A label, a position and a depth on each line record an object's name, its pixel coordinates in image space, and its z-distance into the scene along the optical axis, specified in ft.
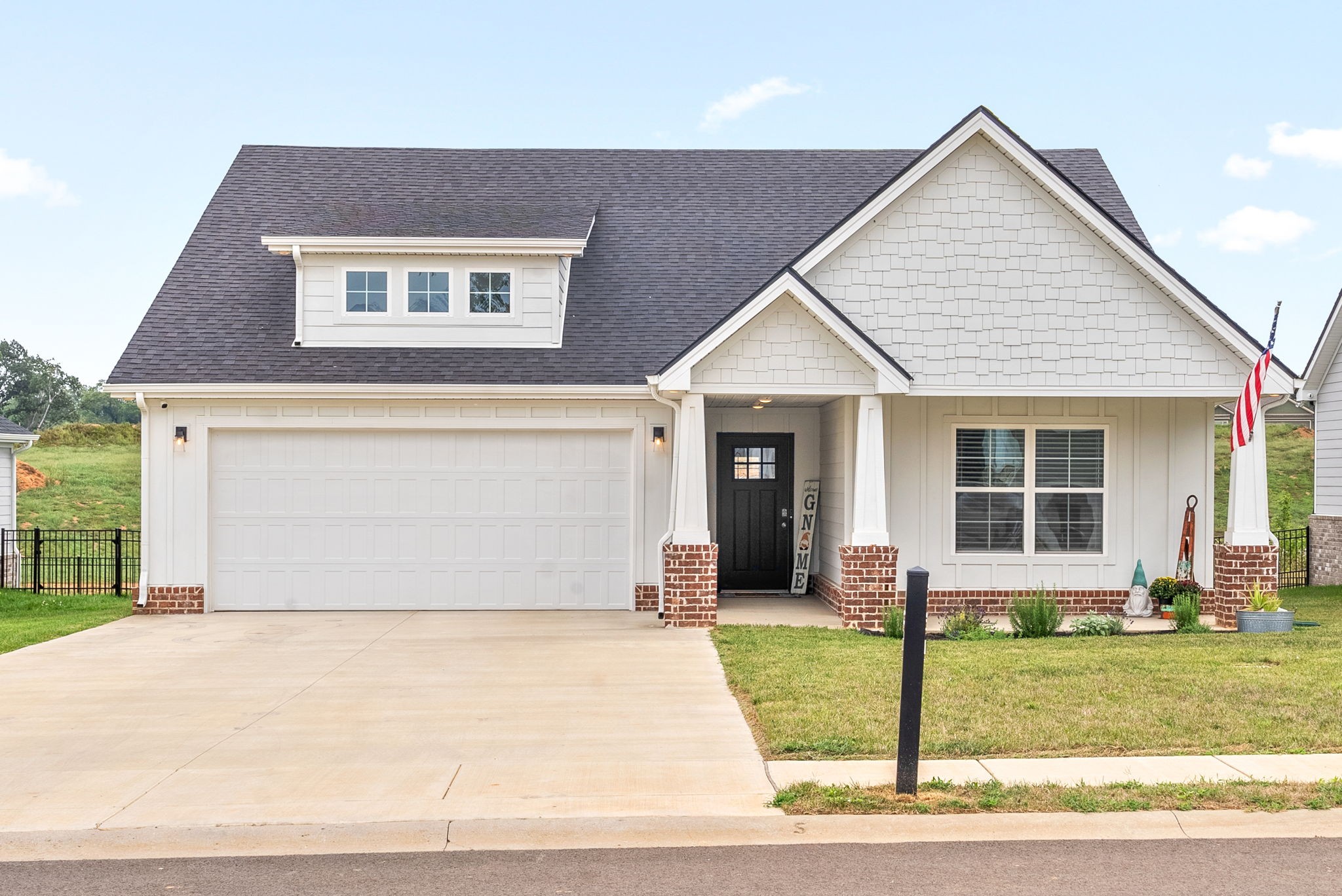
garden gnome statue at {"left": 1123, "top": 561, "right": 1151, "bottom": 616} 44.57
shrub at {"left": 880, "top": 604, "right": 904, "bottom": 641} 39.27
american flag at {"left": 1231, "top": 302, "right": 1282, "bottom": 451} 39.86
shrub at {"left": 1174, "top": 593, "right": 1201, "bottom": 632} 40.60
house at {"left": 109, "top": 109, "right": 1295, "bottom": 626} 42.42
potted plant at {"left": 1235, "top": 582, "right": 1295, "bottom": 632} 40.47
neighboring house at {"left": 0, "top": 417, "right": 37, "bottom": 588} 71.15
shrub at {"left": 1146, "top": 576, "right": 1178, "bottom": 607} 43.55
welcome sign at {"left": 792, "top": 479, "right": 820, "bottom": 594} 51.47
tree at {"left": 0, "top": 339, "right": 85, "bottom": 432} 173.88
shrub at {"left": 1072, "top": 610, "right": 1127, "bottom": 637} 39.49
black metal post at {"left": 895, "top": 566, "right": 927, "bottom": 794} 19.79
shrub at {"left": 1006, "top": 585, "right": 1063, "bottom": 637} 39.60
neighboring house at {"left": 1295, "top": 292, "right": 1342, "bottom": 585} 62.28
